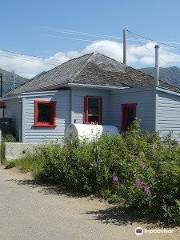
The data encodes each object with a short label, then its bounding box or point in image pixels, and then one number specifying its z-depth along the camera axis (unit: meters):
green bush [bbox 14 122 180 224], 5.92
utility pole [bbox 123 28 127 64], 29.08
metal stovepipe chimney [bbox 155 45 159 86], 18.01
